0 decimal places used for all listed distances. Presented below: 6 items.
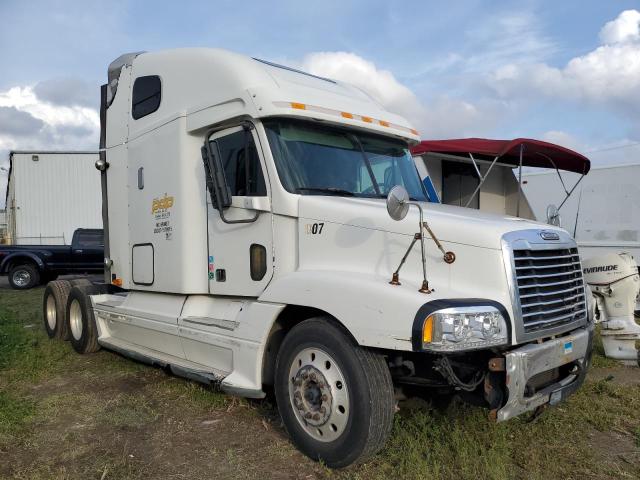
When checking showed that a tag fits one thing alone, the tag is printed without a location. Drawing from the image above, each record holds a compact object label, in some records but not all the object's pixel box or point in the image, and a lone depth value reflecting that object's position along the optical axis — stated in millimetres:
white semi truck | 3393
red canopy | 8230
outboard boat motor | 6398
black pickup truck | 16438
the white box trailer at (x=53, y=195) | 27562
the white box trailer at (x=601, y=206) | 12320
